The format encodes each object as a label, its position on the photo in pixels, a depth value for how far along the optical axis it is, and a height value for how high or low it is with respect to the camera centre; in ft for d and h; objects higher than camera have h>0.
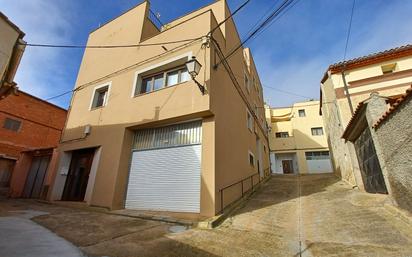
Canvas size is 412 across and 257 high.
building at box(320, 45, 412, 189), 38.06 +20.79
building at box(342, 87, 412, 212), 15.21 +4.38
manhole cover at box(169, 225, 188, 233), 17.48 -3.31
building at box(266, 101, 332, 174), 80.28 +20.63
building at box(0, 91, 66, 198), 40.70 +12.85
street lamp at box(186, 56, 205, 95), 23.17 +13.20
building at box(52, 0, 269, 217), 24.14 +8.49
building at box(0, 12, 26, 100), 16.21 +11.48
